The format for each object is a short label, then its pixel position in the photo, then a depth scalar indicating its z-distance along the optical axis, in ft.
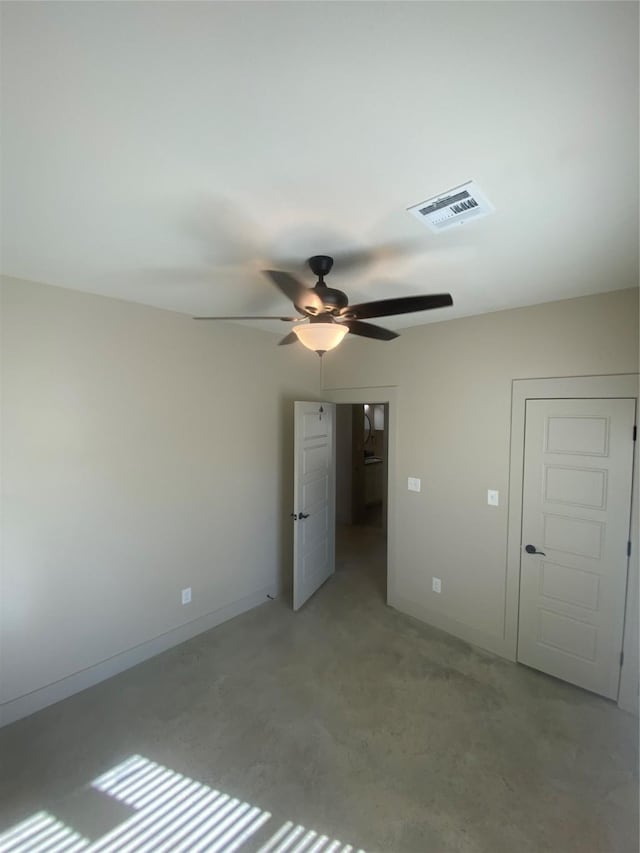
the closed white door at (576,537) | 7.97
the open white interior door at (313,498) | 11.59
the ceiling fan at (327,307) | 5.29
